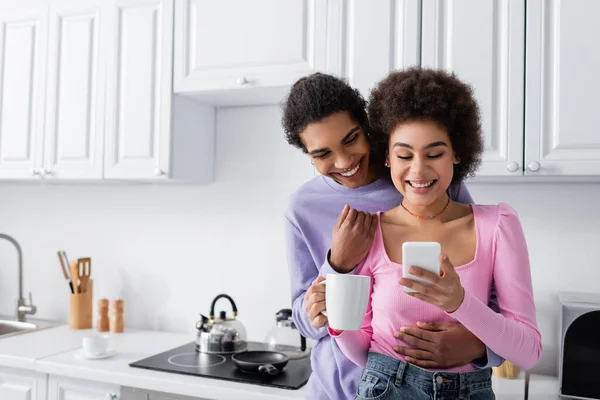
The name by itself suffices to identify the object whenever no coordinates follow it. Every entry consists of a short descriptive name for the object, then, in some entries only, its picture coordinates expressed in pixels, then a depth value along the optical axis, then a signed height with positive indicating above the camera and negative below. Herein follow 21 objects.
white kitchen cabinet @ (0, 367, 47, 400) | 2.03 -0.61
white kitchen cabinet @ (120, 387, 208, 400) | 1.80 -0.57
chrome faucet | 2.65 -0.41
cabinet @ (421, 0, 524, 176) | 1.67 +0.47
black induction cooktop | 1.78 -0.49
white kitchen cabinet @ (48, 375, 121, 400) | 1.91 -0.59
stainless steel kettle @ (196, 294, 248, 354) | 2.09 -0.43
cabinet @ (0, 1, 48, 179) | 2.37 +0.54
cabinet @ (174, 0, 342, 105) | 1.89 +0.61
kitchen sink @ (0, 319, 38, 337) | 2.62 -0.51
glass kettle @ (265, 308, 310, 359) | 2.08 -0.44
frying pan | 1.81 -0.46
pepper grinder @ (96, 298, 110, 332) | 2.47 -0.42
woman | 1.02 -0.05
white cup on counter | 2.00 -0.45
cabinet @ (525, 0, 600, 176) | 1.61 +0.39
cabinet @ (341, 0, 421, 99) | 1.77 +0.58
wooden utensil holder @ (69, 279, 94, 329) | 2.51 -0.41
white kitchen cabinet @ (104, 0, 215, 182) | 2.11 +0.43
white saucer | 2.00 -0.48
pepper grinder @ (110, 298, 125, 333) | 2.44 -0.42
